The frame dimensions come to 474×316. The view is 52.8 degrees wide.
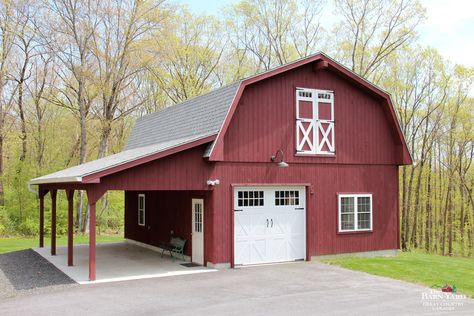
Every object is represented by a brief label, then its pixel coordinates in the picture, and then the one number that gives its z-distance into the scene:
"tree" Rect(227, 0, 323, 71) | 30.86
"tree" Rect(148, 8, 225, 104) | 31.03
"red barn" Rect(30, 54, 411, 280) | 12.61
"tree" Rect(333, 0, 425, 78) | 27.64
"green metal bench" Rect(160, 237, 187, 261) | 14.28
